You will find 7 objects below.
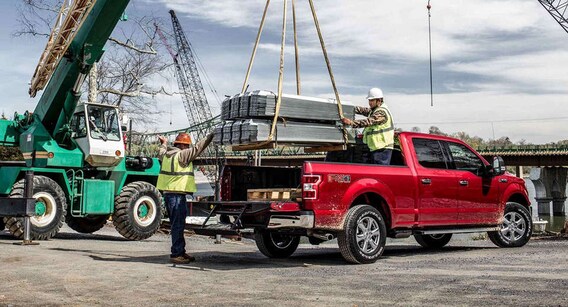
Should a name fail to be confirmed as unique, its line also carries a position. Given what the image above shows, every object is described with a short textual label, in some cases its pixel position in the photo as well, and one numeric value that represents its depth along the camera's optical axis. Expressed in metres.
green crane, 14.56
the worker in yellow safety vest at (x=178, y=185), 10.19
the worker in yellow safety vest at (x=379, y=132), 10.66
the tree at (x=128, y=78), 36.69
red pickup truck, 9.45
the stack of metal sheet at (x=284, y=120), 9.73
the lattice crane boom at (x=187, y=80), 101.09
